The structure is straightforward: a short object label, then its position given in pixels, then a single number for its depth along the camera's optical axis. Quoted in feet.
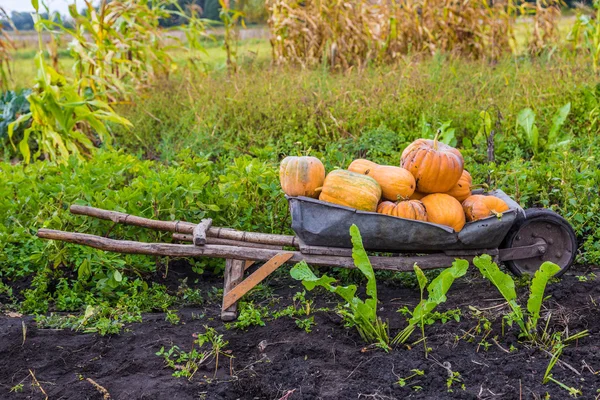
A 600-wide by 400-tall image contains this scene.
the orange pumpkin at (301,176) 10.73
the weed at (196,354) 9.11
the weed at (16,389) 8.76
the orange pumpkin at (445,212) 10.54
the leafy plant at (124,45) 21.38
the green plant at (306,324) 10.00
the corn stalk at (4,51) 22.82
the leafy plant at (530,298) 9.04
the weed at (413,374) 8.36
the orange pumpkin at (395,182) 10.72
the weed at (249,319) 10.34
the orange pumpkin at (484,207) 10.86
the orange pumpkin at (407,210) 10.50
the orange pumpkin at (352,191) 10.53
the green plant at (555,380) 7.93
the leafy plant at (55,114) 17.33
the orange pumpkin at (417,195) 11.15
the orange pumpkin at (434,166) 10.68
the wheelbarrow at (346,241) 10.37
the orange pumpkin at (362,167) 11.09
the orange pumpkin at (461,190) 11.22
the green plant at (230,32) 25.86
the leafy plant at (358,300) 9.28
